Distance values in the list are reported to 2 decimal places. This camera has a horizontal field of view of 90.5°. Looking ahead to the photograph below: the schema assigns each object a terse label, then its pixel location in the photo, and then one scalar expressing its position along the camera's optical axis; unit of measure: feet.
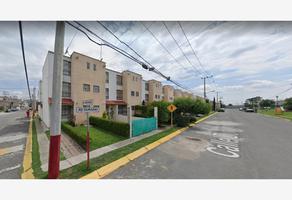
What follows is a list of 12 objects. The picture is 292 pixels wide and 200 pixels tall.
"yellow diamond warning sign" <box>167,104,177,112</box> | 37.90
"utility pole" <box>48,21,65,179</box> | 12.54
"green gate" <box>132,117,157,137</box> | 30.03
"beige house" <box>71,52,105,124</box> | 48.88
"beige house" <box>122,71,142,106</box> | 77.66
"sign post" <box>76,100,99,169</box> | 14.16
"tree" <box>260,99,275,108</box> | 245.94
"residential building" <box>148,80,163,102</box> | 106.11
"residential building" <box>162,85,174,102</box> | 127.02
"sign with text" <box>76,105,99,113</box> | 14.15
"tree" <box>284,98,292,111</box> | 133.28
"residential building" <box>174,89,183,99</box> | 153.58
